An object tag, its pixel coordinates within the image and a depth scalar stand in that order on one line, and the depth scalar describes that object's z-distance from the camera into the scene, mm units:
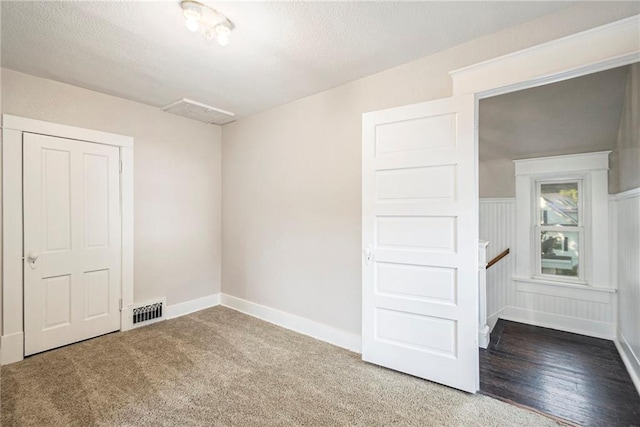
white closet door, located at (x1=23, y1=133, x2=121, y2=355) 2674
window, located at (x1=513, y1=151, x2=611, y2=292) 3471
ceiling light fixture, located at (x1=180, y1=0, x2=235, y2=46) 1745
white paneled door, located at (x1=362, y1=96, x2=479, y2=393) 2107
